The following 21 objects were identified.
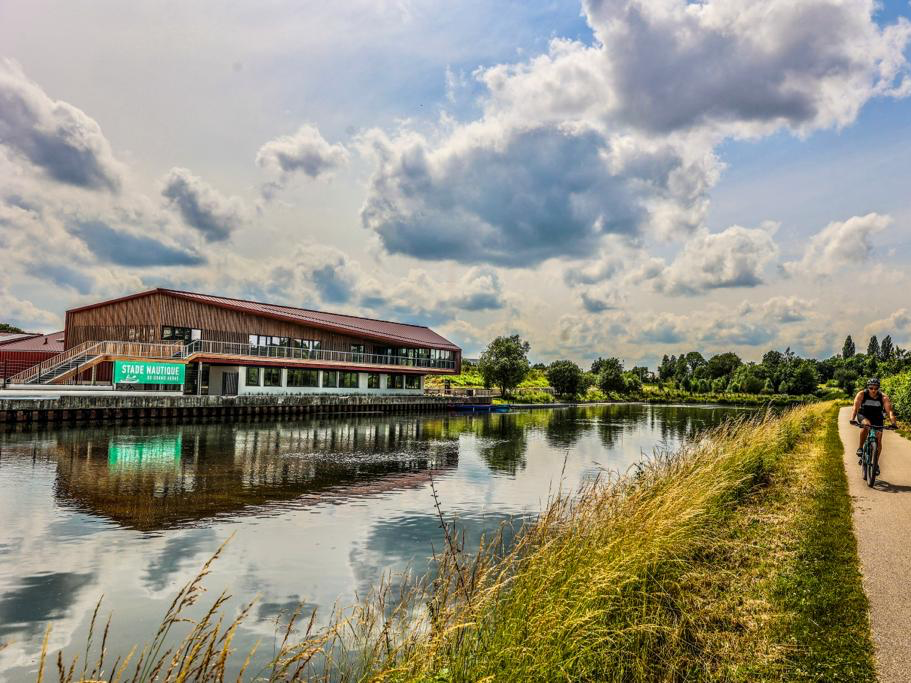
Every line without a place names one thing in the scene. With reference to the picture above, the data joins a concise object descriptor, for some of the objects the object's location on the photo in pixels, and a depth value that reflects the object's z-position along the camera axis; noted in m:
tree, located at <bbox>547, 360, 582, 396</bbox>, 87.75
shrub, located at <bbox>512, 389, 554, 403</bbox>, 77.84
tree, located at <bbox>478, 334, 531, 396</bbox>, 75.88
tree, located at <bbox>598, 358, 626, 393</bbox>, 101.81
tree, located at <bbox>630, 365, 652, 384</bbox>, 149.38
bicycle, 12.56
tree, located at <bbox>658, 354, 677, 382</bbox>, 161.12
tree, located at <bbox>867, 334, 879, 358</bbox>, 184.26
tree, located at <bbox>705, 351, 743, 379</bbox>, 155.00
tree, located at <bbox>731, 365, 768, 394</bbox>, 119.38
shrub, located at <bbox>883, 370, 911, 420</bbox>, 27.44
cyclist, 12.84
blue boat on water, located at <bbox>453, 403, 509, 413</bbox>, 65.31
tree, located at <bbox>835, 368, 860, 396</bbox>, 123.26
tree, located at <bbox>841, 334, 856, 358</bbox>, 194.38
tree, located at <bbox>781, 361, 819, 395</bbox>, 118.12
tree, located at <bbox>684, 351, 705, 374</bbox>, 165.88
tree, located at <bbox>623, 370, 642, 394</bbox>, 105.00
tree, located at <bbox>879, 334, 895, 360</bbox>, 170.88
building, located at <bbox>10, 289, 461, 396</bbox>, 44.50
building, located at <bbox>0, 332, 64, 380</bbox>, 55.12
